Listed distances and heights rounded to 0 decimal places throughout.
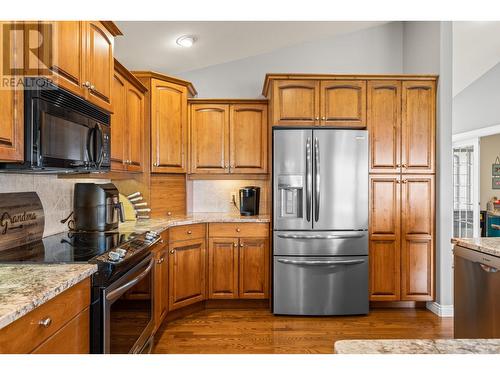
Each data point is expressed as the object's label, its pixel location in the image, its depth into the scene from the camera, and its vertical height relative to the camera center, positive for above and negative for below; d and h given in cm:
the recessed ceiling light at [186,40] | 335 +139
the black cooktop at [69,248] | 165 -31
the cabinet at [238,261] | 354 -69
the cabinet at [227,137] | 397 +57
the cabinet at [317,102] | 348 +84
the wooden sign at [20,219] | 189 -17
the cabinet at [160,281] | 275 -73
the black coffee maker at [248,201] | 387 -12
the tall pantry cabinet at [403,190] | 354 +0
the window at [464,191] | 634 -1
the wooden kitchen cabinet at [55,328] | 103 -45
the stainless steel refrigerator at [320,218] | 335 -26
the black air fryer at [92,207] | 250 -12
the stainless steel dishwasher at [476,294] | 206 -63
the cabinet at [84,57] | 165 +68
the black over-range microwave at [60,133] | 153 +28
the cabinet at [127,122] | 278 +56
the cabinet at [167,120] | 349 +69
